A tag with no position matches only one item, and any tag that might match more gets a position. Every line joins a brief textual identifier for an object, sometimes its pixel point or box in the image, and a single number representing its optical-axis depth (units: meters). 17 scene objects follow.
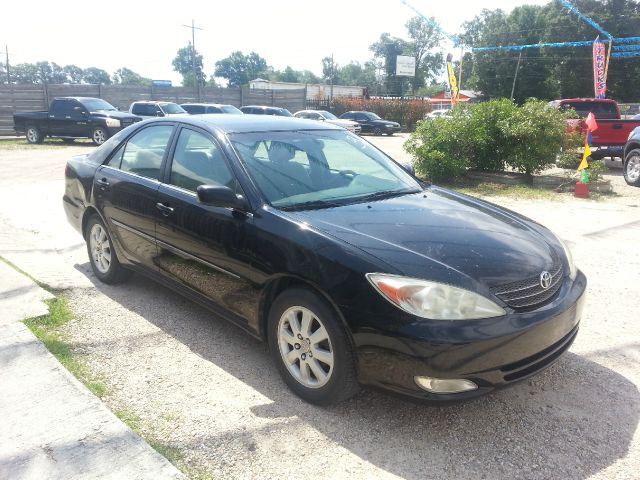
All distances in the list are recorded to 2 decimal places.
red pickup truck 13.16
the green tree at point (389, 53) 92.04
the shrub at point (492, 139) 10.49
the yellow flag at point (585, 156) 9.83
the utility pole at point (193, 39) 54.03
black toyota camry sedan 2.63
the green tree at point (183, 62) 130.23
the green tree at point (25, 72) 107.71
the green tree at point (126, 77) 124.04
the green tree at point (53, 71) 117.06
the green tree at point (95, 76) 121.94
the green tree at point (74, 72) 122.50
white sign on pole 59.44
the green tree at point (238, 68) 135.50
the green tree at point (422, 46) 100.94
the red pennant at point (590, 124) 10.00
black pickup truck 19.81
